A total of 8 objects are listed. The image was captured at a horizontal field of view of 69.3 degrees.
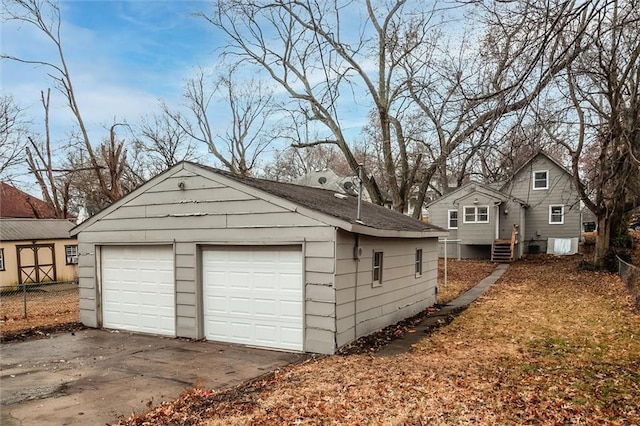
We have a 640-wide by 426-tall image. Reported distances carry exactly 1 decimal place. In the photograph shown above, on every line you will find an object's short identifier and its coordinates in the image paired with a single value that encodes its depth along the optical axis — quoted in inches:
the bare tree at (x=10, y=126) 1046.4
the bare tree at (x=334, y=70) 752.3
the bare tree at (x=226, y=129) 1235.9
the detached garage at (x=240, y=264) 318.7
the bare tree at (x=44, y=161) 1064.8
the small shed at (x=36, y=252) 829.1
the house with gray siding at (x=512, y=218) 1042.1
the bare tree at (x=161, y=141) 1298.0
